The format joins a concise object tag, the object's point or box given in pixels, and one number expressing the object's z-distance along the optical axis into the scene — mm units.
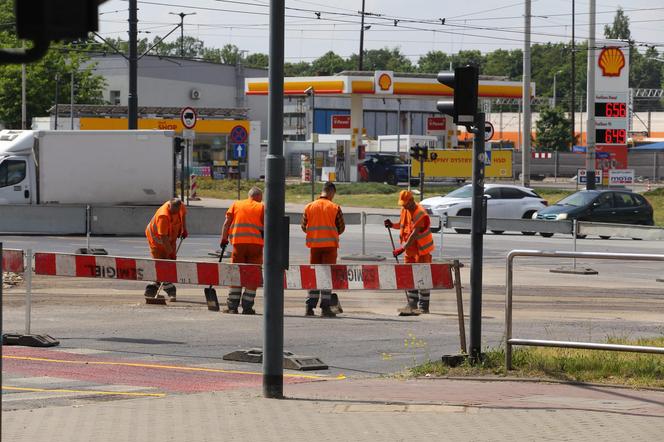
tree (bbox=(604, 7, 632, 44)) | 193500
